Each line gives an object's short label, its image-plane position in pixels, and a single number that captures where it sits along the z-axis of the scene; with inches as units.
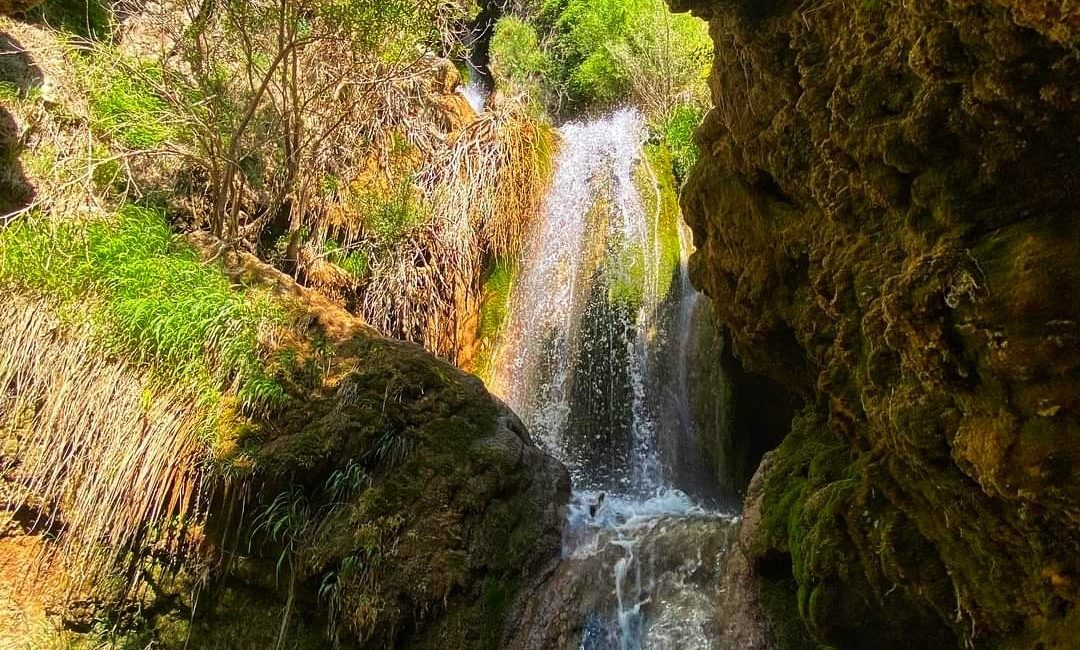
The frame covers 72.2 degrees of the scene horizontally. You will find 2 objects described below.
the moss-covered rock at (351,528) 166.1
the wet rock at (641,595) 154.0
